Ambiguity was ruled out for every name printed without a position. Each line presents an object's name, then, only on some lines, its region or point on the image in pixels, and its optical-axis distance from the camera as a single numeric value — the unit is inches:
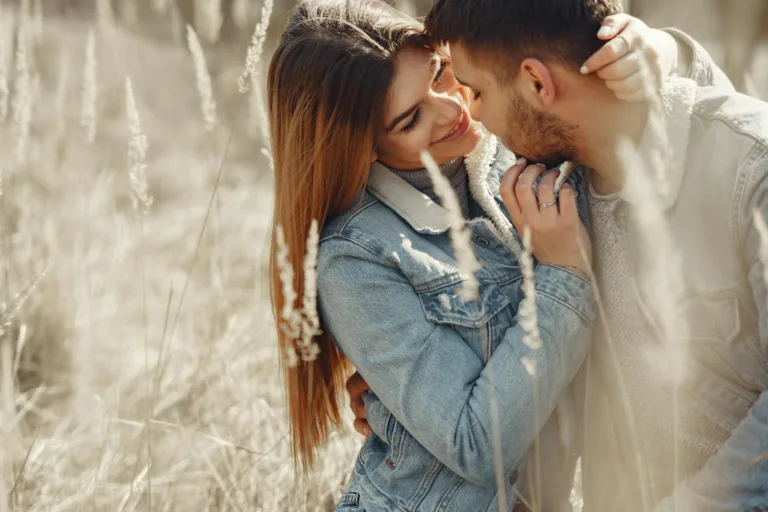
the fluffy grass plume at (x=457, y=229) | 74.3
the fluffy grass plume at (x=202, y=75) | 91.5
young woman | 84.9
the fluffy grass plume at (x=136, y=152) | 88.7
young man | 79.8
